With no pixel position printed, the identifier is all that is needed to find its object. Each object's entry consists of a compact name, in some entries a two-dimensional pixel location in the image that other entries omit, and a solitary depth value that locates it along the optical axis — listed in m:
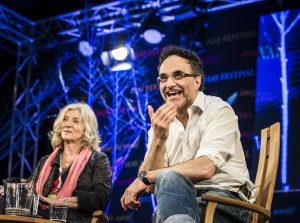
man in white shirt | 2.22
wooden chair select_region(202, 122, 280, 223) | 2.20
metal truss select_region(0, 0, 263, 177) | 6.62
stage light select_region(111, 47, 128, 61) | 6.70
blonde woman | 3.63
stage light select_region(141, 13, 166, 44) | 6.22
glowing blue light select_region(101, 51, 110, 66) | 6.79
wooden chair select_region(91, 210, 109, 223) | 3.35
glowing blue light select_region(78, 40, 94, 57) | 6.79
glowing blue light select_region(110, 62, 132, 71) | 6.62
